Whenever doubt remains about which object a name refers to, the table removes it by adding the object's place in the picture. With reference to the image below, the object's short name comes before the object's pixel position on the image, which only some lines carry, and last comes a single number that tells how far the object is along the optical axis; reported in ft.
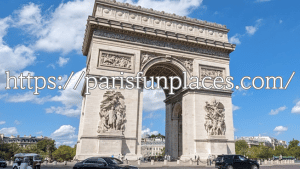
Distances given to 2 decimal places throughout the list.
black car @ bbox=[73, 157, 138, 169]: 35.76
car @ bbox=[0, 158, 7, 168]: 68.70
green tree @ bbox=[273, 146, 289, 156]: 259.92
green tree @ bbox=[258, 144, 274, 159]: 248.32
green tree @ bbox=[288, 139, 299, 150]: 263.53
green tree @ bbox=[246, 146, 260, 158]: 250.12
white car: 45.78
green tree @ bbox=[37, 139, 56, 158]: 249.96
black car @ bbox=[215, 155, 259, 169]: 50.88
